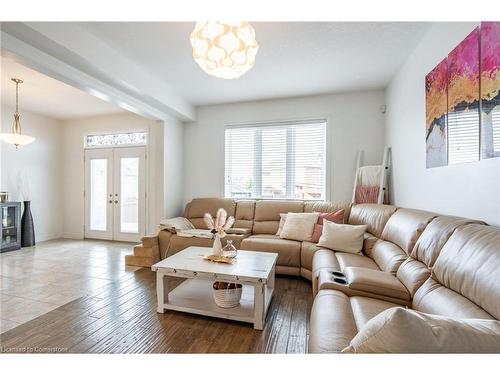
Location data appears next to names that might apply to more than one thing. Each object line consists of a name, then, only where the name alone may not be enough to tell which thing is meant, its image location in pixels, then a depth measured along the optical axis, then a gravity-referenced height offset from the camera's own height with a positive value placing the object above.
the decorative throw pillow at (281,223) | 3.49 -0.57
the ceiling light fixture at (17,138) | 3.49 +0.74
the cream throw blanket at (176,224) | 3.53 -0.61
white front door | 4.80 -0.16
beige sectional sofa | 1.09 -0.59
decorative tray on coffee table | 2.19 -0.70
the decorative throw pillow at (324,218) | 3.09 -0.46
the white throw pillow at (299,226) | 3.14 -0.56
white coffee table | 1.90 -0.84
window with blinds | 3.98 +0.45
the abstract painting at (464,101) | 1.59 +0.62
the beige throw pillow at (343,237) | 2.68 -0.61
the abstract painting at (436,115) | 1.97 +0.63
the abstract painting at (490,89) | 1.40 +0.60
